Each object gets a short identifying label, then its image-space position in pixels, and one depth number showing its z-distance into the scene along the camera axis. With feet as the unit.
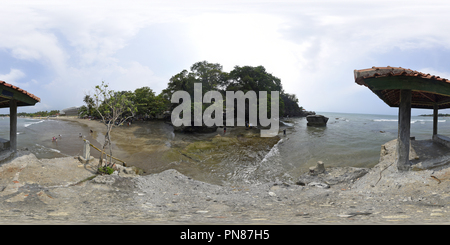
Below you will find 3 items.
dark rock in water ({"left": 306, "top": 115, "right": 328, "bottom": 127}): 117.39
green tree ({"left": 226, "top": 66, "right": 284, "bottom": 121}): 105.40
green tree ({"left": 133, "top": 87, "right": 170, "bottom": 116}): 103.40
